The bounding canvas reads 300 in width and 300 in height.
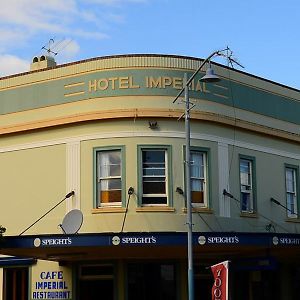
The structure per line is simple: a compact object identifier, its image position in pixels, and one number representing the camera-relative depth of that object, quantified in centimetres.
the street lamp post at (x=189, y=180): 1955
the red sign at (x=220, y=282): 1575
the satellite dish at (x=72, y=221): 2284
